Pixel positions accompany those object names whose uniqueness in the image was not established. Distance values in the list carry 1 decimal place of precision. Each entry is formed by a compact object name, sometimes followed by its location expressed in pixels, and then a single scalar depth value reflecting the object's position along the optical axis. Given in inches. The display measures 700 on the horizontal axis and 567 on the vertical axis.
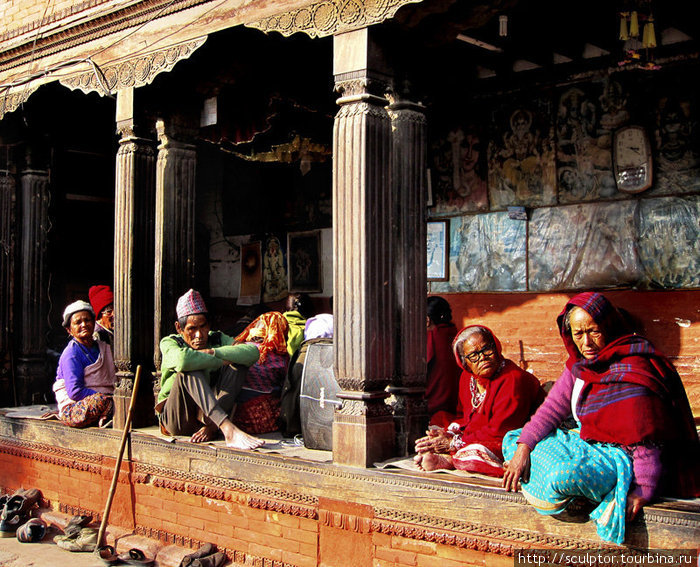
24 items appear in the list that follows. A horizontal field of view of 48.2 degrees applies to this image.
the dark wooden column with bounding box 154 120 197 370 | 302.4
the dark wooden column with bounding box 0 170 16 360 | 398.3
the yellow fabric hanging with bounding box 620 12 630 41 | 233.9
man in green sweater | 259.4
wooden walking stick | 275.6
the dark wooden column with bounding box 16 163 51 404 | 399.2
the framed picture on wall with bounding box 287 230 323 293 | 386.6
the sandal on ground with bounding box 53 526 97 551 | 279.9
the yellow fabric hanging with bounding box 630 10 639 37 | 230.7
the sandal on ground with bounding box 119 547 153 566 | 261.1
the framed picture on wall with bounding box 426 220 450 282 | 332.5
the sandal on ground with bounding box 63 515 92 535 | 289.9
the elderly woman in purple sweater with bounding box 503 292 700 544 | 164.1
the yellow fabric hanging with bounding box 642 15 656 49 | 229.7
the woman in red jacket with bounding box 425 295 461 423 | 271.4
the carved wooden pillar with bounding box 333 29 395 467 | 220.7
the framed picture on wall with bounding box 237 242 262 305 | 412.8
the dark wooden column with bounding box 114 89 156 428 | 303.1
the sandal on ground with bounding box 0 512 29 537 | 307.6
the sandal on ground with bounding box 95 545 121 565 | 262.1
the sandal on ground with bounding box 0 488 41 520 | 312.0
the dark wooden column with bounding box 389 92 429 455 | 229.1
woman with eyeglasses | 203.3
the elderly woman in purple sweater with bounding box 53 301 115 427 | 313.0
